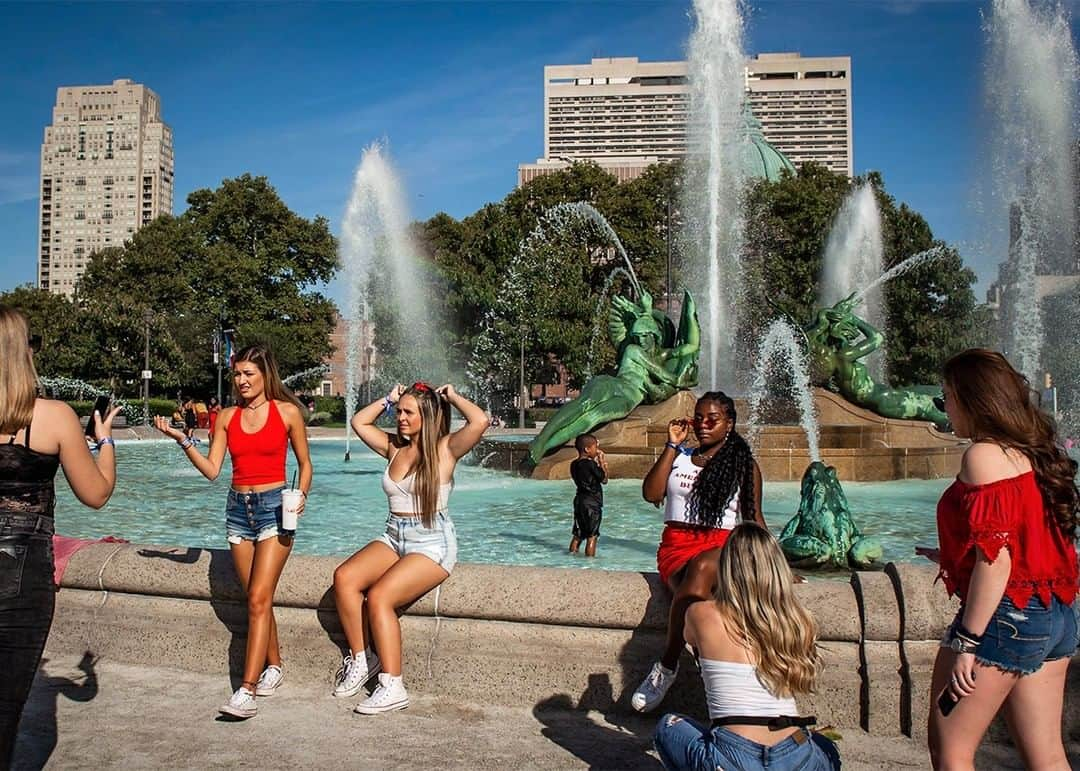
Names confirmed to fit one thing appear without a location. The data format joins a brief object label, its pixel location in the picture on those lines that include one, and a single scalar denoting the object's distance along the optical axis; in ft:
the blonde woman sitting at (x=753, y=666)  10.27
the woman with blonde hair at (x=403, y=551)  14.70
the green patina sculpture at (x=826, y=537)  26.43
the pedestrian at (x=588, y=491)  29.32
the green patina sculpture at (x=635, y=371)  52.24
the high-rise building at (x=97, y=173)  599.98
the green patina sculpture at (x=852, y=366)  57.93
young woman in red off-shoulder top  9.50
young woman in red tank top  14.99
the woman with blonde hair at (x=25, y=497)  10.12
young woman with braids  13.87
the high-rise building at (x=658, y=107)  570.87
